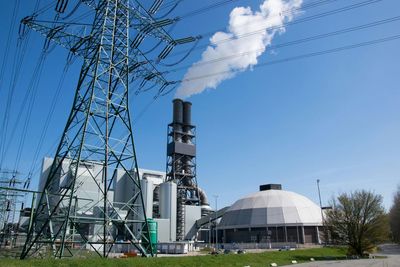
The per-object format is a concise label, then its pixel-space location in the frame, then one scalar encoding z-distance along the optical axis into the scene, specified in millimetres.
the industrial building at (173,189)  69962
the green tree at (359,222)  43219
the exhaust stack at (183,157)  89562
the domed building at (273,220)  79000
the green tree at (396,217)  84081
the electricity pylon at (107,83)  20469
